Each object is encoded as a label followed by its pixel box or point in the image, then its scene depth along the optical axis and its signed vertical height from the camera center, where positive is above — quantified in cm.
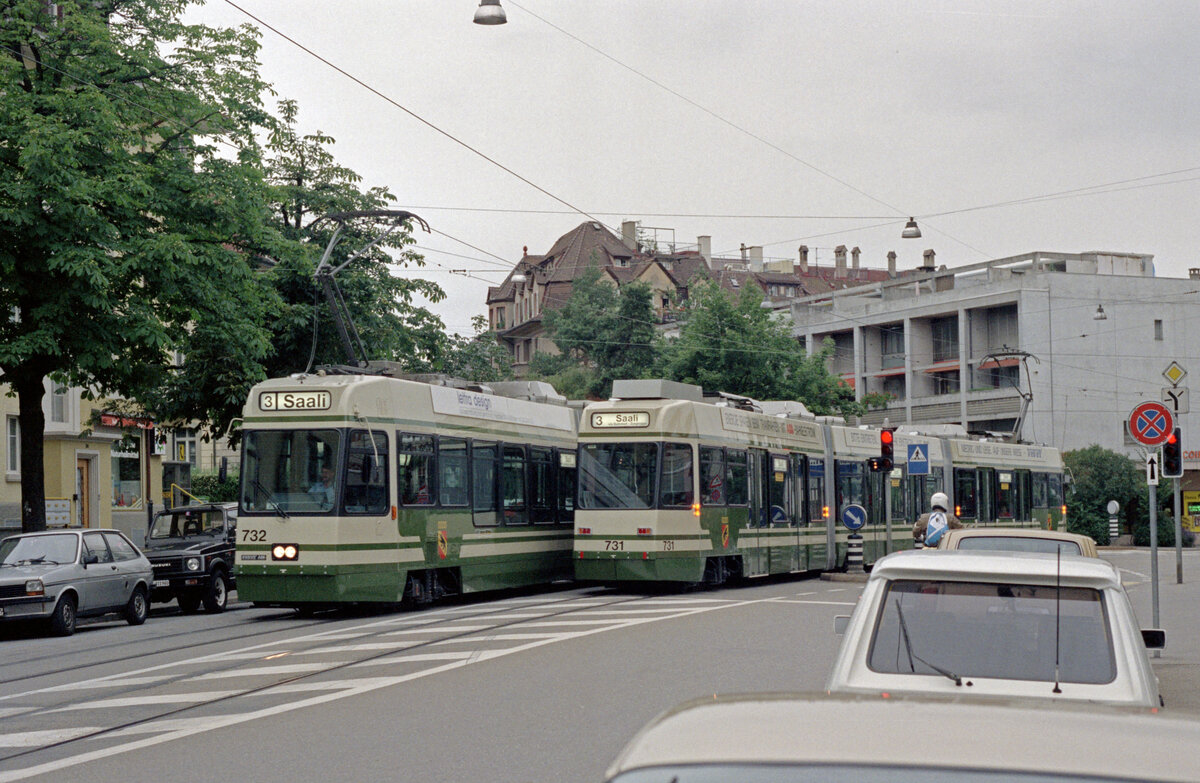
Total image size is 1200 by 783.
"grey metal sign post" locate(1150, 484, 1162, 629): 1630 -132
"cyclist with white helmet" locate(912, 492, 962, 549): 1903 -98
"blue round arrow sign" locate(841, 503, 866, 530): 3008 -137
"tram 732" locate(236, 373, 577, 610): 1939 -48
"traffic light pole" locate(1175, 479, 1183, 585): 1942 -158
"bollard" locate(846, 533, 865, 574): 3033 -213
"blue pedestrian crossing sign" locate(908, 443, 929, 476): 3052 -20
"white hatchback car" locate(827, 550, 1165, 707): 542 -71
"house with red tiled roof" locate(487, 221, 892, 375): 9825 +1242
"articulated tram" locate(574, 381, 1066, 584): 2403 -65
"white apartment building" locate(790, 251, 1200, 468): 7538 +549
